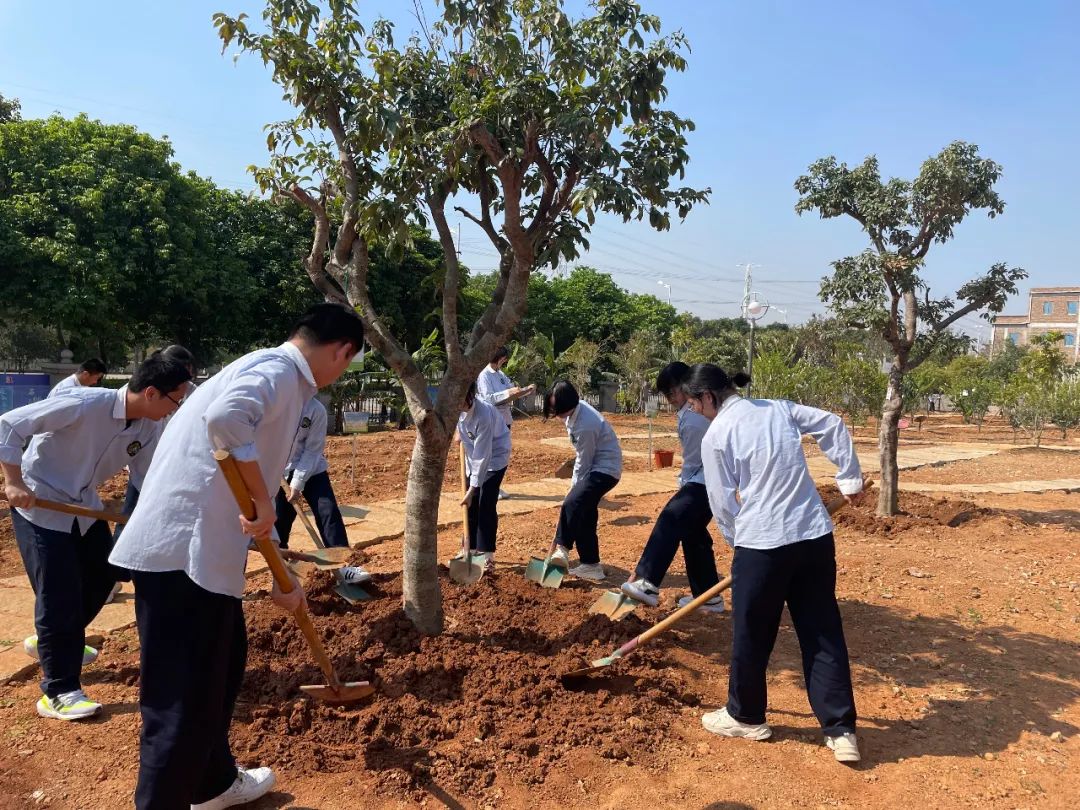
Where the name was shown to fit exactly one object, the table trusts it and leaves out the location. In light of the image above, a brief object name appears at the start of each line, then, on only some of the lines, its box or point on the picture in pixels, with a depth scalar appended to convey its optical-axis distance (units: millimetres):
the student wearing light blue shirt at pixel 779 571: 3139
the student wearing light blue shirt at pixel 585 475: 5508
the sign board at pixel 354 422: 8797
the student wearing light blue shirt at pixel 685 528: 4449
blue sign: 13609
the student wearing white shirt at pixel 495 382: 7918
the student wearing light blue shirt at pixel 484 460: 5531
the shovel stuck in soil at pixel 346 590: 4254
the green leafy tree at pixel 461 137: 3545
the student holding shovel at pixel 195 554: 2254
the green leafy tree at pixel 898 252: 7367
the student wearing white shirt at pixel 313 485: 5152
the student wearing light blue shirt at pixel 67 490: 3271
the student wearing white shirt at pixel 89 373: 4664
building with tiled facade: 60175
